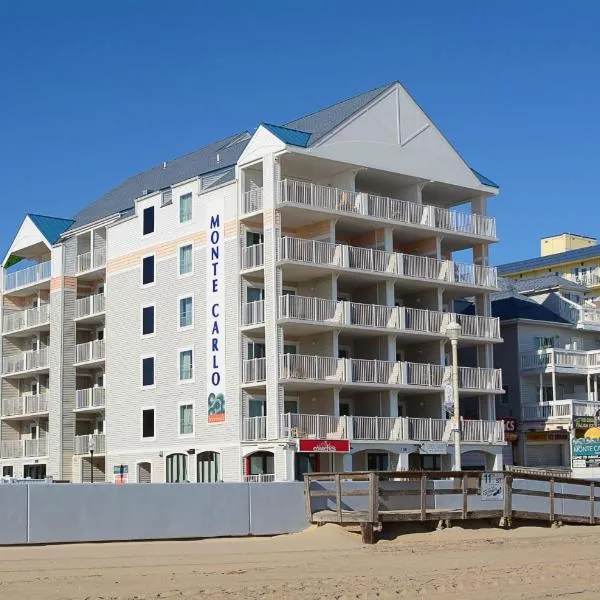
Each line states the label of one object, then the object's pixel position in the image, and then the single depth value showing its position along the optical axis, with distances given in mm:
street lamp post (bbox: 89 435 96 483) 56312
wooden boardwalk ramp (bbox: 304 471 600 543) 30078
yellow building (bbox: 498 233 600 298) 80625
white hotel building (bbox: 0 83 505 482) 47594
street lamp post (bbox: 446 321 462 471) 36625
